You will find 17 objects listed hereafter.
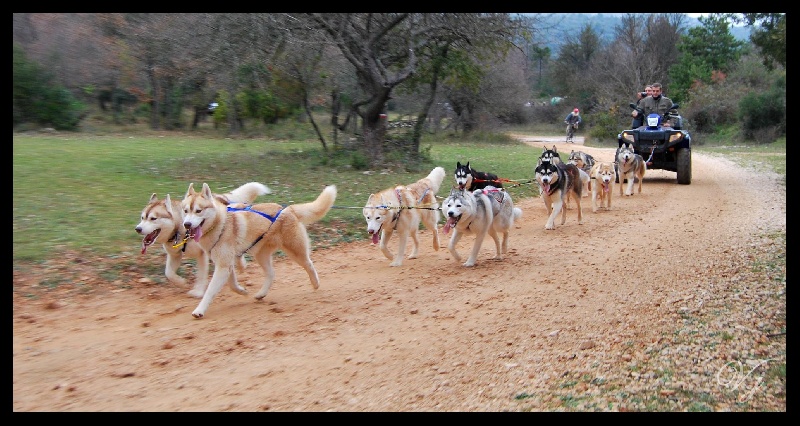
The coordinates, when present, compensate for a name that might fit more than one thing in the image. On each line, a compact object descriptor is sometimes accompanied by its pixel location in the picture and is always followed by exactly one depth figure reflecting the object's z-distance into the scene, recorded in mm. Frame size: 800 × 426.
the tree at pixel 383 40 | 15922
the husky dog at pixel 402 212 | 8398
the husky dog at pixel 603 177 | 13547
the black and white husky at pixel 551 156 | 13687
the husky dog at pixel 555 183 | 11508
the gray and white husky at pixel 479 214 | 8383
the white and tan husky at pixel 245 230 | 6523
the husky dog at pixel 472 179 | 11177
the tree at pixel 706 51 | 47750
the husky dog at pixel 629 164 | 16125
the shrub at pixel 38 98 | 25375
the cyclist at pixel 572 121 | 40281
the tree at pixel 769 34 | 15211
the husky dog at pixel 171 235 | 6777
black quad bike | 17625
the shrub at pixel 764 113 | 37500
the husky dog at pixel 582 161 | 14695
